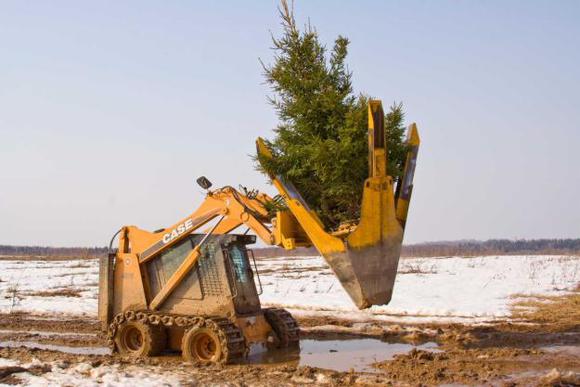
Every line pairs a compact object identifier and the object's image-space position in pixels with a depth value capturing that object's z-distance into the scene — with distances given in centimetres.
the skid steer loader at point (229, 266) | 980
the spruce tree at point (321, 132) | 1047
